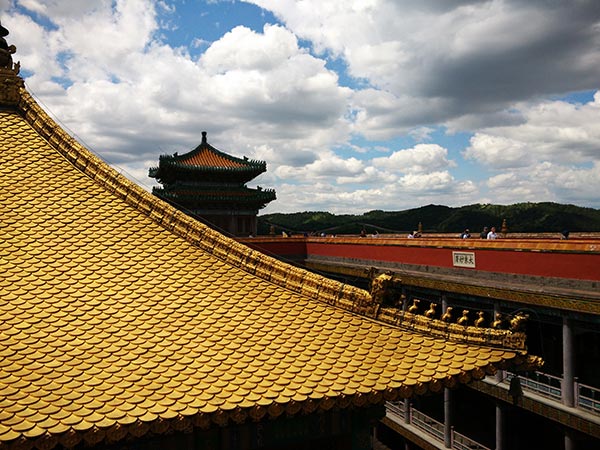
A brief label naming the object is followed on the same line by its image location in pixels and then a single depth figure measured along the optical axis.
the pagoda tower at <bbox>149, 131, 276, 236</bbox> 30.42
